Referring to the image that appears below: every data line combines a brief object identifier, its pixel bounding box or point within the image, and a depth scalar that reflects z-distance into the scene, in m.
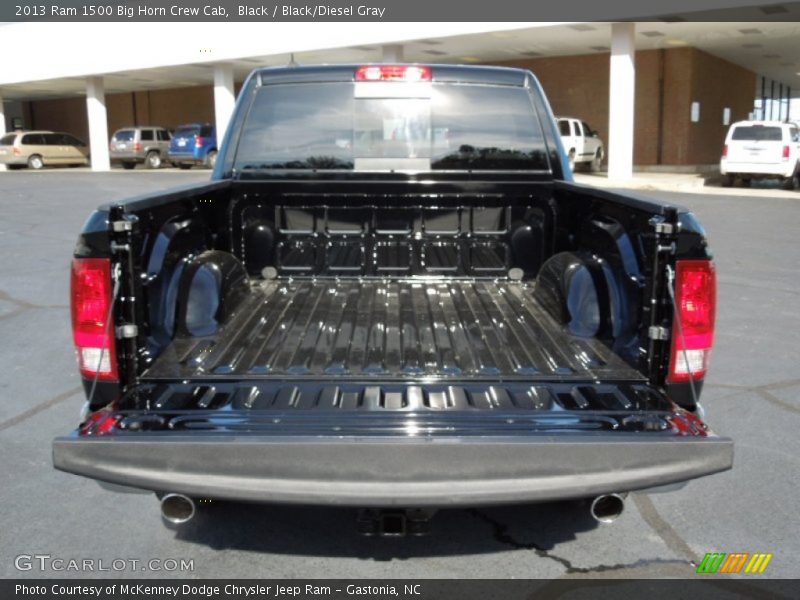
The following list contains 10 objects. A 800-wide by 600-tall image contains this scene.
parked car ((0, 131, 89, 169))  35.94
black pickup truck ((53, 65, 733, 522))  2.63
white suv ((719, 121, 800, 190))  22.45
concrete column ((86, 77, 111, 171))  36.09
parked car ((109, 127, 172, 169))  35.97
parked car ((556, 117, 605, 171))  27.33
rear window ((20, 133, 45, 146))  36.12
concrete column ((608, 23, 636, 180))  23.22
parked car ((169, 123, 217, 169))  32.75
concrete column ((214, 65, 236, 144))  31.73
